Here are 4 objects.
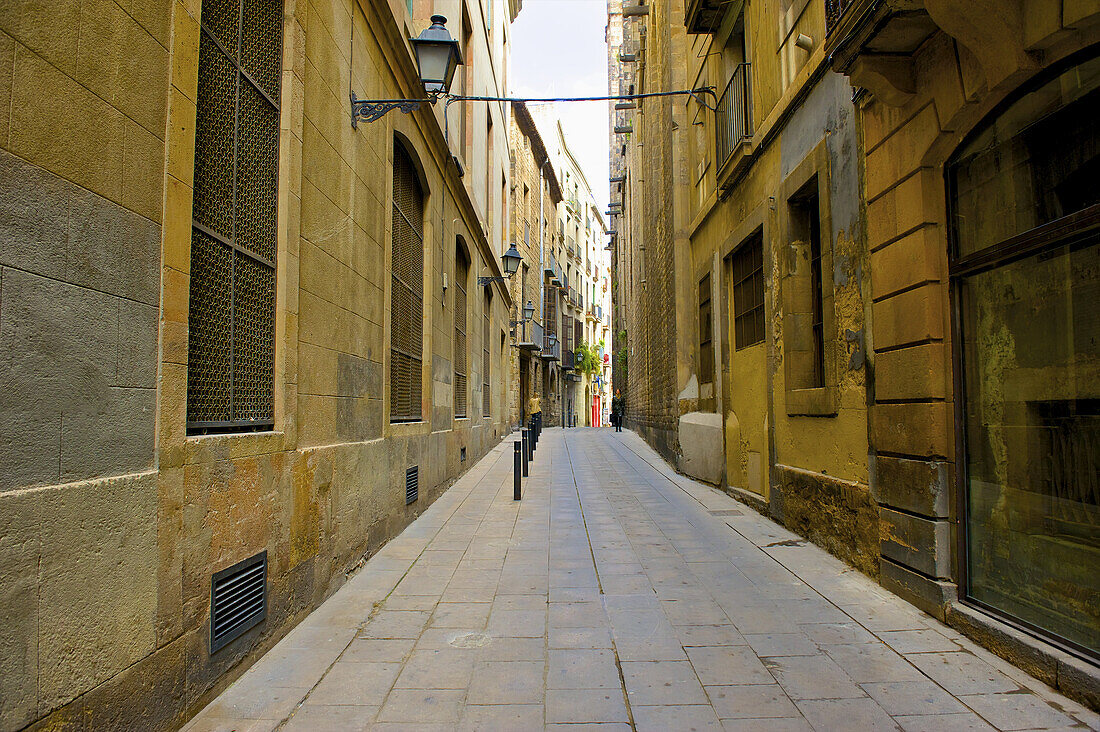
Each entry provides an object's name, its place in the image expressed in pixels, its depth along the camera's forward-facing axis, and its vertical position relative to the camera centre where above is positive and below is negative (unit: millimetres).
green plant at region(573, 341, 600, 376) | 45281 +3241
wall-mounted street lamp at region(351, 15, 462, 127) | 5883 +3073
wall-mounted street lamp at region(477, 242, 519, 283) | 14775 +3230
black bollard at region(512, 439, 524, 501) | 8748 -814
